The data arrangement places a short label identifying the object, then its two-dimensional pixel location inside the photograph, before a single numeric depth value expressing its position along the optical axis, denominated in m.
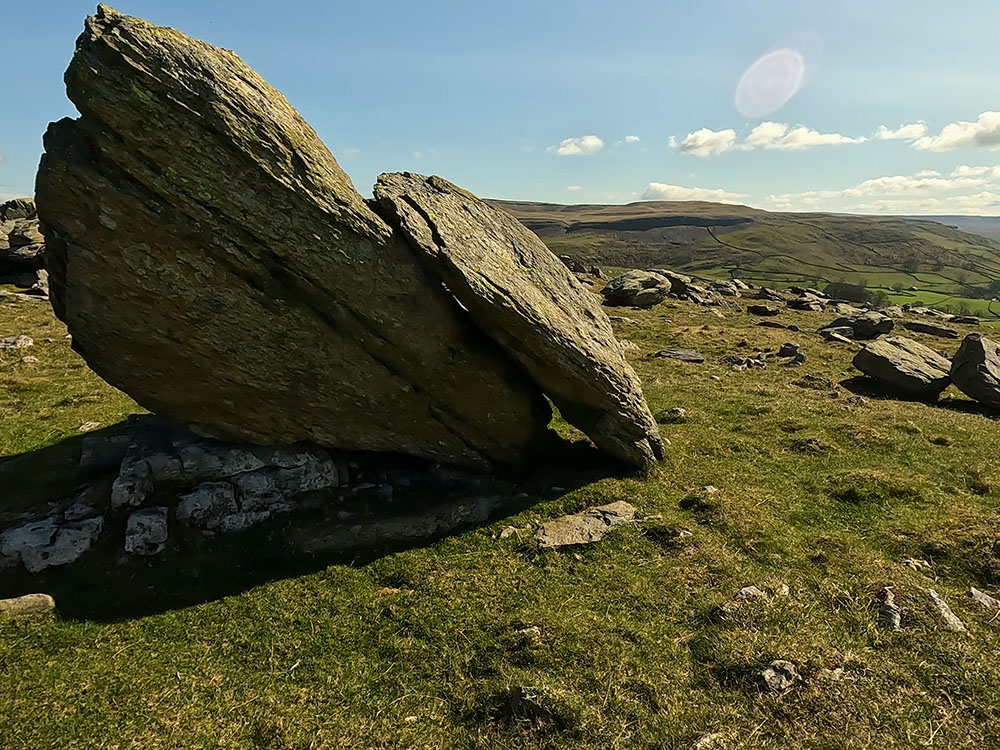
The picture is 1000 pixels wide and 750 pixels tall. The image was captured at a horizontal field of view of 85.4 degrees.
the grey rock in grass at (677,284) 72.50
